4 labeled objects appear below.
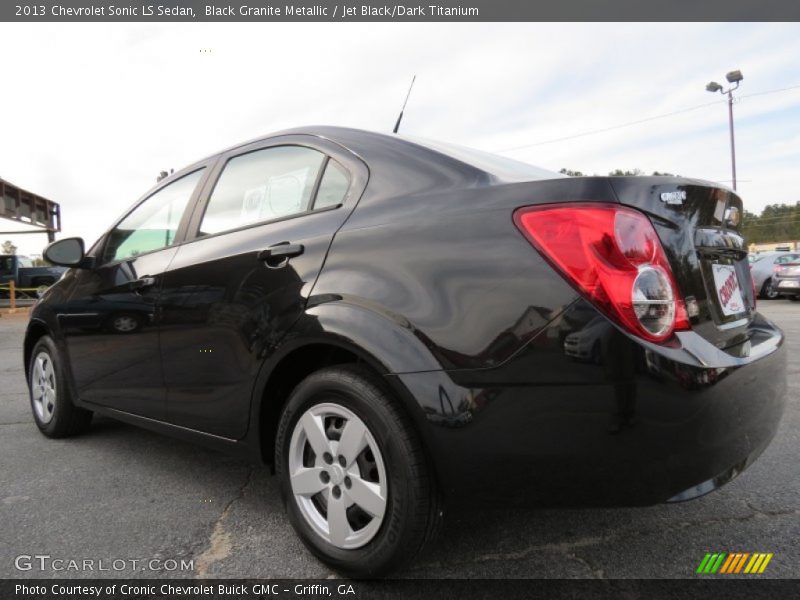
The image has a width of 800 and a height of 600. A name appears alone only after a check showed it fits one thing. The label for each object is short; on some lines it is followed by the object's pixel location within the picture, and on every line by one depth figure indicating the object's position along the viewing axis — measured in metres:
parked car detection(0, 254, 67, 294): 22.69
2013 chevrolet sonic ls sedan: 1.46
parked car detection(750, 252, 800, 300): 14.41
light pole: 22.20
